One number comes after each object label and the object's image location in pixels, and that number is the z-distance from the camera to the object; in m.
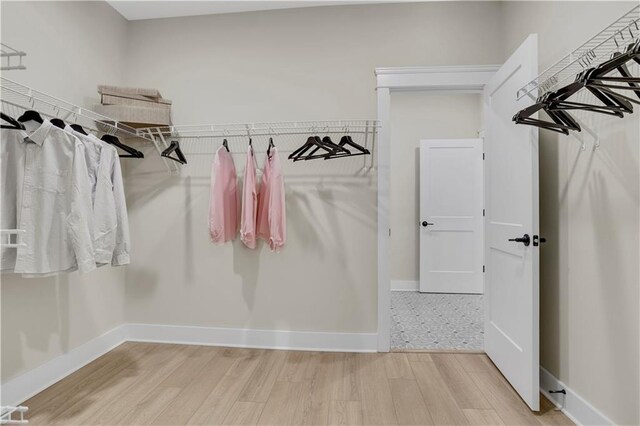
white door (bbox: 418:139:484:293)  4.17
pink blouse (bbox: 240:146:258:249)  2.31
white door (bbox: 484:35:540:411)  1.73
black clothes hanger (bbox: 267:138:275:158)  2.37
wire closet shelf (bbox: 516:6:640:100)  1.40
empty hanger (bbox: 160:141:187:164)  2.39
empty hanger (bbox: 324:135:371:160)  2.28
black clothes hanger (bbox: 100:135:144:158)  2.19
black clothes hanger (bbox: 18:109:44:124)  1.63
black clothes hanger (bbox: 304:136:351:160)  2.26
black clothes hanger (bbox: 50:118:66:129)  1.74
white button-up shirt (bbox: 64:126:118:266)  1.84
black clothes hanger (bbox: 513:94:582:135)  1.48
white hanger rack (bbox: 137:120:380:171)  2.51
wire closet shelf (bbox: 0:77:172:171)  1.83
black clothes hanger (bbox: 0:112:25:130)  1.52
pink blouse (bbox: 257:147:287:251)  2.31
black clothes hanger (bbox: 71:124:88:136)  1.92
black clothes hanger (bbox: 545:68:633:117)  1.19
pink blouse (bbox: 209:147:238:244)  2.35
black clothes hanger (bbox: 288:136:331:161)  2.22
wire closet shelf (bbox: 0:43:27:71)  1.28
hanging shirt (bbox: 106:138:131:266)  2.00
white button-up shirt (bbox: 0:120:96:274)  1.57
